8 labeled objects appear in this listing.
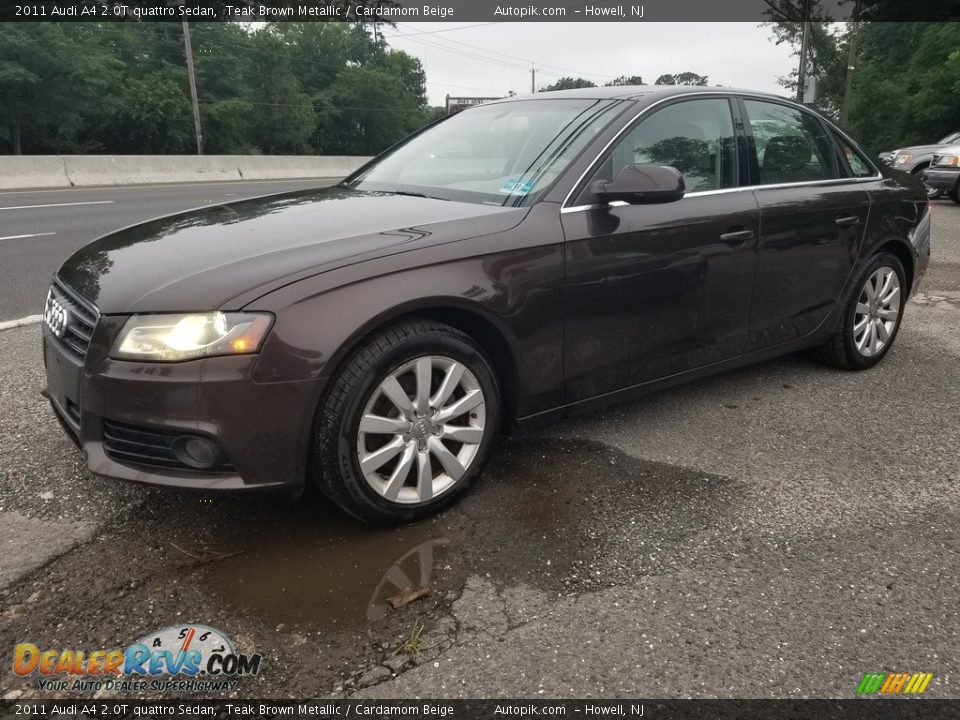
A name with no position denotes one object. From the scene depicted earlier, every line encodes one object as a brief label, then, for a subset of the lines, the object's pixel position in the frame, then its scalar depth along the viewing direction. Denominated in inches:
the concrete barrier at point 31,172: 614.5
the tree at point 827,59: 1729.8
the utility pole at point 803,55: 1156.6
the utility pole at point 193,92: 1275.8
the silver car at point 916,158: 601.6
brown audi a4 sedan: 90.5
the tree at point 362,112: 2295.8
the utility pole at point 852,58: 1256.8
